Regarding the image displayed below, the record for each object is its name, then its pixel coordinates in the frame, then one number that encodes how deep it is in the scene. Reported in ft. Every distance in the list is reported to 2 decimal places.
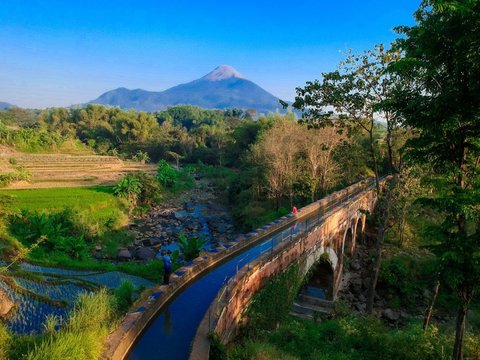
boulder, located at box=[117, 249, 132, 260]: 87.67
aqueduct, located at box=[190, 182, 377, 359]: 31.96
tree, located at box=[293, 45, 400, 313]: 52.21
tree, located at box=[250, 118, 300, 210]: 112.27
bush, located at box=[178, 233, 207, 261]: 62.75
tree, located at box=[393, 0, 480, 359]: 25.50
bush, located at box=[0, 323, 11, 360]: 22.46
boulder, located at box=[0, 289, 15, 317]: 37.00
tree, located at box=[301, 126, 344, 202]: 110.32
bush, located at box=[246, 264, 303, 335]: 40.75
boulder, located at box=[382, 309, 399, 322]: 70.69
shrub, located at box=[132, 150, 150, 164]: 273.95
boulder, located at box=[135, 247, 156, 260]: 89.71
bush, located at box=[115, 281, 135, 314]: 37.70
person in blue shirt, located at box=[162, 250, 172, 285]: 40.63
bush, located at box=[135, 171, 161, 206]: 142.92
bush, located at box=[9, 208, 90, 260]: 80.38
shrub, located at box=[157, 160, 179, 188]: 177.78
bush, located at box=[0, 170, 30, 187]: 135.85
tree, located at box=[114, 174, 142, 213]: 133.80
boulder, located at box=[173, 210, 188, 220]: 133.49
